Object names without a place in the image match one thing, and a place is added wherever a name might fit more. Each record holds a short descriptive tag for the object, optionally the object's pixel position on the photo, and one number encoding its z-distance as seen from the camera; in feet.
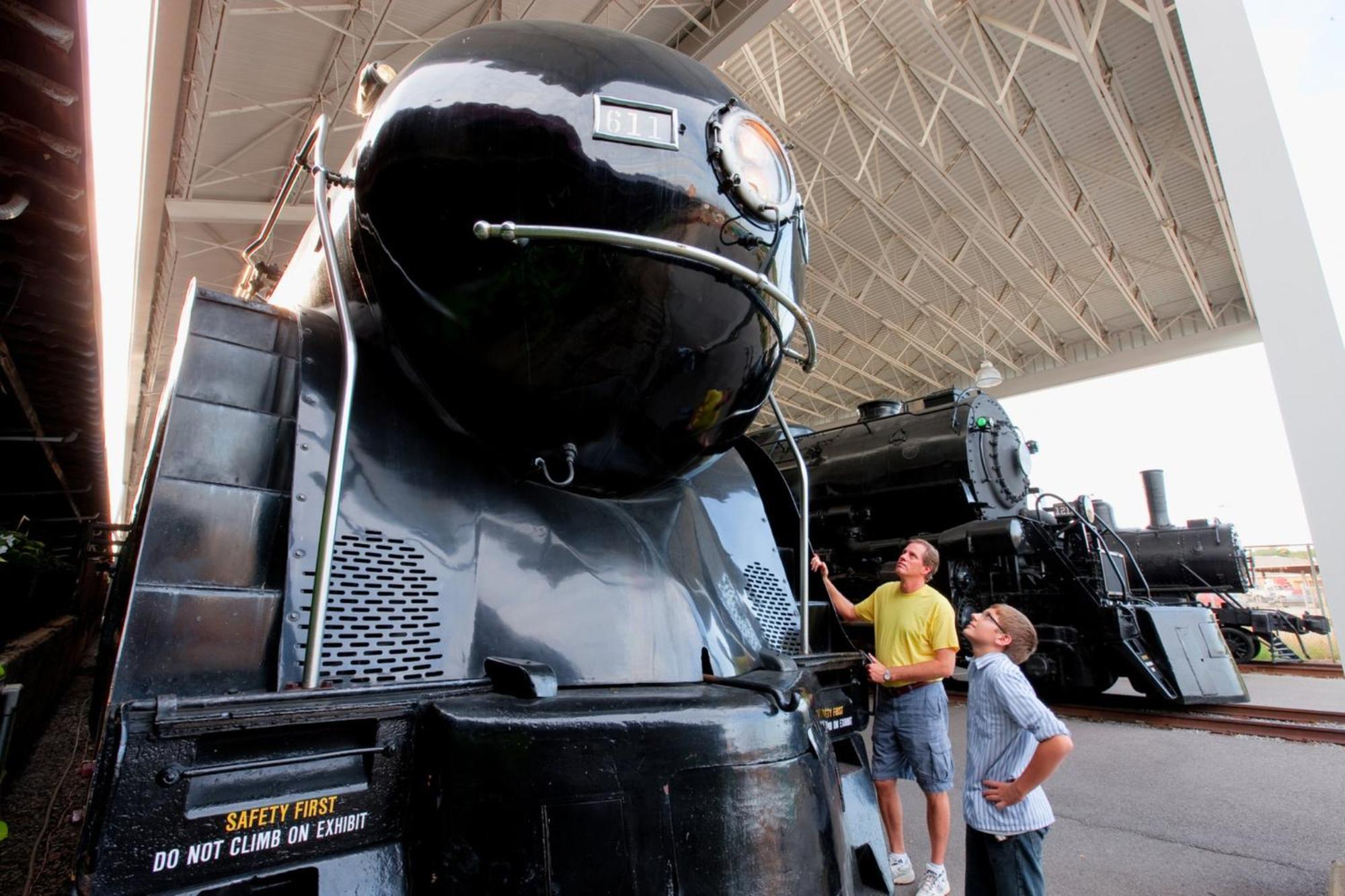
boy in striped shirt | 7.51
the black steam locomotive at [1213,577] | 34.91
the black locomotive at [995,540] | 21.43
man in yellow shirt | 9.95
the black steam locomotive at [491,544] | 3.84
